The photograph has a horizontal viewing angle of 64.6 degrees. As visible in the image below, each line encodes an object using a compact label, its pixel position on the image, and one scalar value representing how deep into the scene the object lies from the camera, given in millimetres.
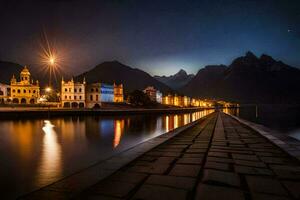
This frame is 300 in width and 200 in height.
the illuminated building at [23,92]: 80125
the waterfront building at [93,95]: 87250
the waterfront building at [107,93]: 89875
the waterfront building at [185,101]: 181288
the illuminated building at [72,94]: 83312
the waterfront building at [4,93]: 82394
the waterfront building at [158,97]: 143650
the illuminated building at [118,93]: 102625
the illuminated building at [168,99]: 148712
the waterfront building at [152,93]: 135738
